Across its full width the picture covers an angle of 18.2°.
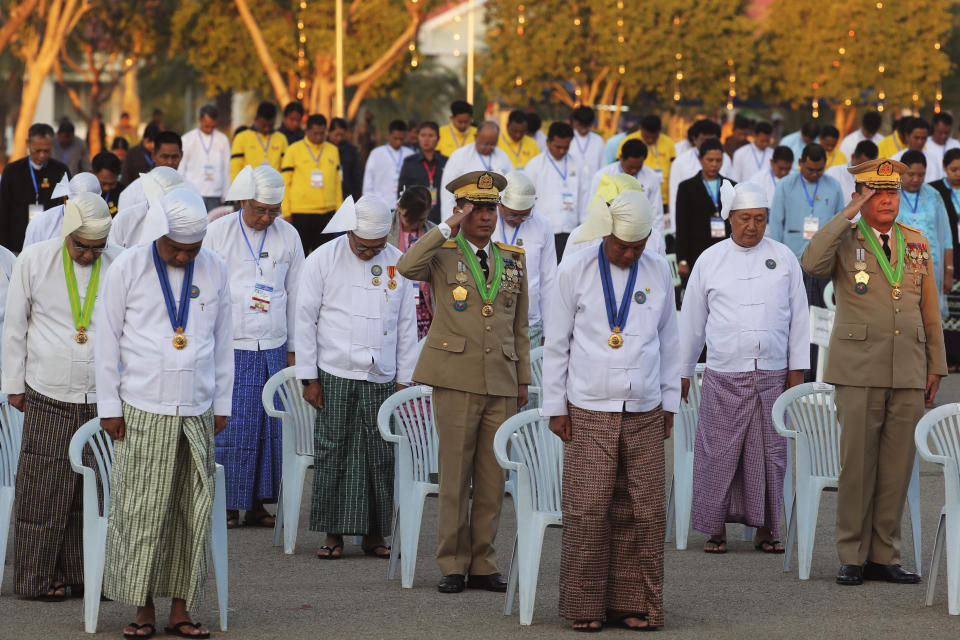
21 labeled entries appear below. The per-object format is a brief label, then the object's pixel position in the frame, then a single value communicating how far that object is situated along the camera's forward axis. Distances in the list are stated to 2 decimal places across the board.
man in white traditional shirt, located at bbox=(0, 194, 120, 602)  14.78
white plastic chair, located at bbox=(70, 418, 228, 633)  13.65
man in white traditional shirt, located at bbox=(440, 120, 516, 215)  29.31
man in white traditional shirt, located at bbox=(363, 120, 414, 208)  35.08
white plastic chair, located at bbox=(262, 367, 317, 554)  17.38
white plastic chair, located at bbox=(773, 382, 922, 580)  16.15
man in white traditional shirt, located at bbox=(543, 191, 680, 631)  13.77
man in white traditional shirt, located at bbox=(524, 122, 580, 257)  29.20
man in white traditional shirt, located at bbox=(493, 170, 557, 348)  19.82
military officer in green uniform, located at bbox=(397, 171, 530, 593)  15.41
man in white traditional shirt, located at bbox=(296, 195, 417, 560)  17.09
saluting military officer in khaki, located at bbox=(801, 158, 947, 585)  15.77
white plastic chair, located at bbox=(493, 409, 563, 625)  14.11
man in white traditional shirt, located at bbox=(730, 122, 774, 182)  33.40
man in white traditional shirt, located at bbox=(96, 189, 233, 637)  13.43
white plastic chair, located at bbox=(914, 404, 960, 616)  14.52
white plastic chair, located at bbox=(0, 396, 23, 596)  15.80
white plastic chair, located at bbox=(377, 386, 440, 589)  15.79
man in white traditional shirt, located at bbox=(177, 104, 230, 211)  33.67
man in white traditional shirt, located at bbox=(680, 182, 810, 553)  17.31
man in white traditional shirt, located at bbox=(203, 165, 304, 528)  18.59
